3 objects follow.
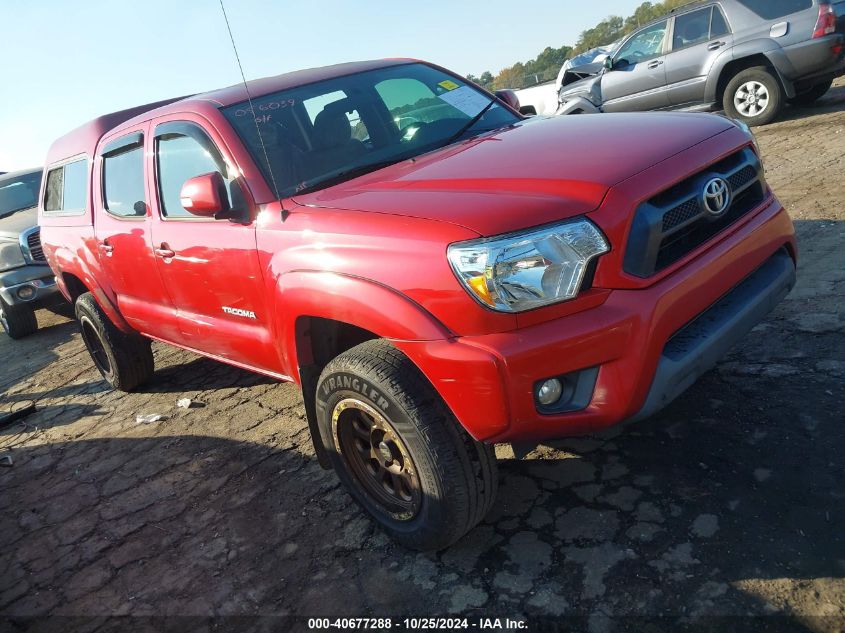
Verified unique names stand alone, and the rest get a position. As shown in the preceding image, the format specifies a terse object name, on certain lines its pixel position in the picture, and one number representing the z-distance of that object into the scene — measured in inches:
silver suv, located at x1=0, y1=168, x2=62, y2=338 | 297.7
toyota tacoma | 82.0
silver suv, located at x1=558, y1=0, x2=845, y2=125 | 301.4
